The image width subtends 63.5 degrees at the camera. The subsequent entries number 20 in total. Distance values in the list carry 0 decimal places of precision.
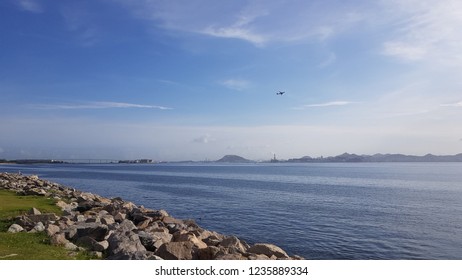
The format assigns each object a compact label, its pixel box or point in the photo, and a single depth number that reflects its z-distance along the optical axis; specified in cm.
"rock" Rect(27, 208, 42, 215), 2080
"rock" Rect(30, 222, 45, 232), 1669
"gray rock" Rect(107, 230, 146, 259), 1347
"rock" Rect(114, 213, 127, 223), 2286
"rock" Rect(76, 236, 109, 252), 1455
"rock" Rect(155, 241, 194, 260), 1449
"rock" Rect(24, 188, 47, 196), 3244
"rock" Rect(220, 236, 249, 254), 1670
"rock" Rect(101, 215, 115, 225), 2028
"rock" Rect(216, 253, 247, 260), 1452
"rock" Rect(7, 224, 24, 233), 1638
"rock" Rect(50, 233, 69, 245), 1454
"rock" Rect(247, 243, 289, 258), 1749
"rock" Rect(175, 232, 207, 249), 1653
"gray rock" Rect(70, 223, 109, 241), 1644
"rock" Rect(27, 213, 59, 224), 1901
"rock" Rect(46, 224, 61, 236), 1564
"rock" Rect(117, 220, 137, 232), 1754
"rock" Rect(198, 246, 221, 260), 1548
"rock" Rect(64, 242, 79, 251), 1412
